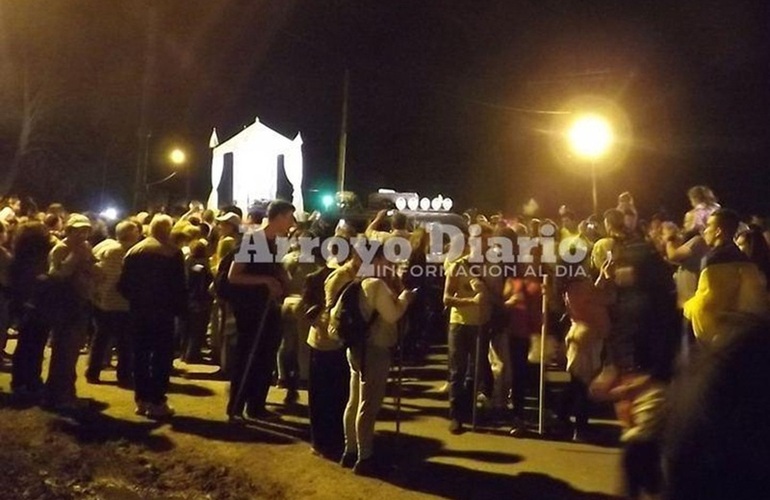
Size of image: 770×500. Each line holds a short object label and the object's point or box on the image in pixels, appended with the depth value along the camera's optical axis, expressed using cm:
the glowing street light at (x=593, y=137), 1159
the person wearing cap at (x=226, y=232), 1097
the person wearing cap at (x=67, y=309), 983
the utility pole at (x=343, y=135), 2220
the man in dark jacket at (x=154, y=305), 935
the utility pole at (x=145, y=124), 1939
